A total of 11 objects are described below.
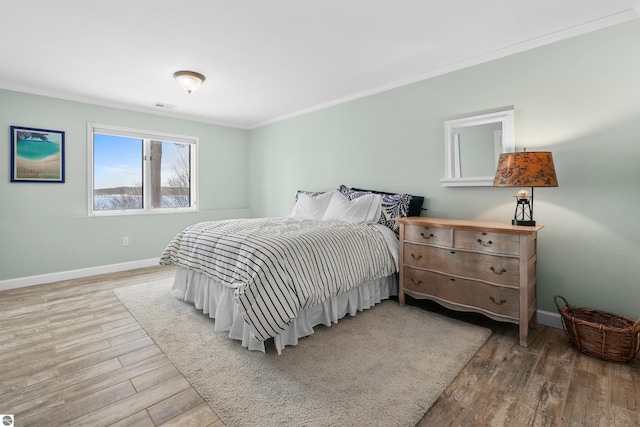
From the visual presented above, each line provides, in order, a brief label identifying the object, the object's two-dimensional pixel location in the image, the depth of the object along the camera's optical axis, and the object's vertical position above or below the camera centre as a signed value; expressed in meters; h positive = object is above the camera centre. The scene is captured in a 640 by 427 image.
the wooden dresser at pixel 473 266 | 2.20 -0.42
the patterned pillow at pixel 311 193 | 4.15 +0.29
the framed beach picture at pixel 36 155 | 3.59 +0.69
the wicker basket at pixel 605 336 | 1.90 -0.78
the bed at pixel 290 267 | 2.02 -0.41
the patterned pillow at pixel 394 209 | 3.19 +0.05
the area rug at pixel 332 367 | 1.53 -0.95
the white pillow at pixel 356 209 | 3.30 +0.05
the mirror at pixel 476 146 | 2.73 +0.63
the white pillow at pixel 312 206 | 3.79 +0.09
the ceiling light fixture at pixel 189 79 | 3.14 +1.38
